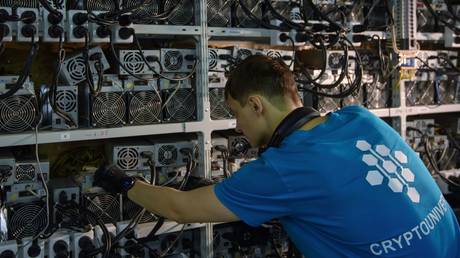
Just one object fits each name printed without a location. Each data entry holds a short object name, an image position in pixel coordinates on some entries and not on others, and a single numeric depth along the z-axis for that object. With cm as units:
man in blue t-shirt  138
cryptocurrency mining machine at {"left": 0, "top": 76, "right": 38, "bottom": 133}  196
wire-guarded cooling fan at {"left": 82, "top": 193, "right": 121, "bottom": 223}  218
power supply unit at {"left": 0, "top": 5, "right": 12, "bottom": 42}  186
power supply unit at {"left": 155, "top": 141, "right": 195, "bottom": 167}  231
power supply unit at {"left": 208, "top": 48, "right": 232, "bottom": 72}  239
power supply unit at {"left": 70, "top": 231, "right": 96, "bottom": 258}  206
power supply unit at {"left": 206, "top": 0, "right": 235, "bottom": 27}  239
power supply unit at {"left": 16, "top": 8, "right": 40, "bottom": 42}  190
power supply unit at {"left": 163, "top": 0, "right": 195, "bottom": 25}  231
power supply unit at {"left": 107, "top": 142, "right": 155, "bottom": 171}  225
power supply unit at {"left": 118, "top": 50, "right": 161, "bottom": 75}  221
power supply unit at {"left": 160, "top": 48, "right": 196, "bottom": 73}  230
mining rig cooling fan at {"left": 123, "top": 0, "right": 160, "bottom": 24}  217
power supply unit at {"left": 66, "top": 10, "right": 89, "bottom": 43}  201
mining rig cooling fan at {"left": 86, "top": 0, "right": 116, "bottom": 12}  212
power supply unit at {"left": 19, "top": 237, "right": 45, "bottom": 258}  196
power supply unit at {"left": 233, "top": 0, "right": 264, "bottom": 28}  247
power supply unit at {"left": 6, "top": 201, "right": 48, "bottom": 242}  203
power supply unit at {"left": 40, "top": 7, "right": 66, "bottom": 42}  196
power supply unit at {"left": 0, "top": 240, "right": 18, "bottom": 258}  191
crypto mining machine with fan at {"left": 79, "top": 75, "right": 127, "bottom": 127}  214
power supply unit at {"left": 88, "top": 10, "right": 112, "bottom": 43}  206
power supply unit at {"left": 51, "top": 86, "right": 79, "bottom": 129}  209
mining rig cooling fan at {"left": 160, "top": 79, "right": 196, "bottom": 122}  233
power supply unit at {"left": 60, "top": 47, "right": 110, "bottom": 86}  211
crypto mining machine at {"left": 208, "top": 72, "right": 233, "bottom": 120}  242
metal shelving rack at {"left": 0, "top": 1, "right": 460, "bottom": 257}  218
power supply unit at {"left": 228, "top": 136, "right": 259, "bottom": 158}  254
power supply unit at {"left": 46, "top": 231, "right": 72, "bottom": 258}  201
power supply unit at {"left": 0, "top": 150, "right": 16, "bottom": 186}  196
